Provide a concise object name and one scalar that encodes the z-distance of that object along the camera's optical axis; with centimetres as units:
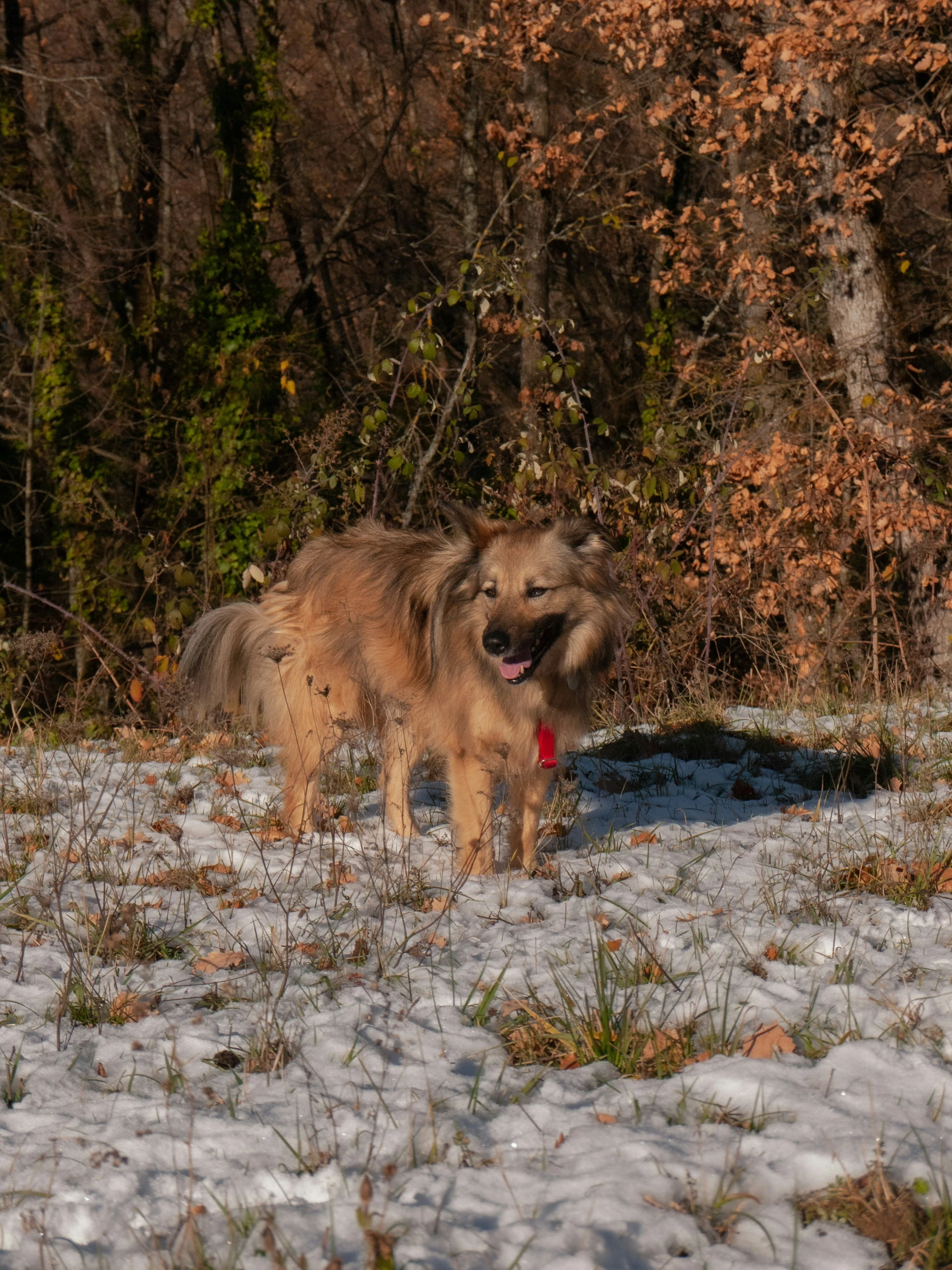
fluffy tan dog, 440
